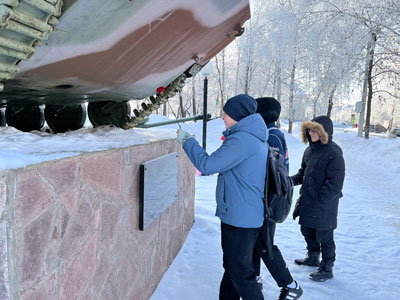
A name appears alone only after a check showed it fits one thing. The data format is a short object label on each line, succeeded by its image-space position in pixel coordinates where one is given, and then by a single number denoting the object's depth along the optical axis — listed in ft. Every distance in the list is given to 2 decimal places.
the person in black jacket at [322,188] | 10.66
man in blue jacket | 7.27
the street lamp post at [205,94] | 16.36
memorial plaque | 8.61
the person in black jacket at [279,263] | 9.11
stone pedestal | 4.58
